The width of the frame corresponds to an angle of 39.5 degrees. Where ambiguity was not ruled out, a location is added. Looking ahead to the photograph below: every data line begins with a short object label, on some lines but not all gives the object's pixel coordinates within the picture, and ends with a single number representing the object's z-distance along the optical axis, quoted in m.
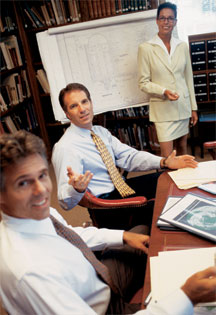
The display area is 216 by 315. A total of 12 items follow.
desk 1.00
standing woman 2.53
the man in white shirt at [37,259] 0.79
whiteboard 2.86
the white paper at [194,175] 1.42
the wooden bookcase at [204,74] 3.42
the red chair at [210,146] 1.91
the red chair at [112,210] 1.59
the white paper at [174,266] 0.87
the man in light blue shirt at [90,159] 1.67
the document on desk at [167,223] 1.12
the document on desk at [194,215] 1.06
